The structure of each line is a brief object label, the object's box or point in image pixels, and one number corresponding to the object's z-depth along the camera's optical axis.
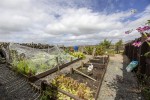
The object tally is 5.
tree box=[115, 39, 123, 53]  12.51
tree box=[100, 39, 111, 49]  12.28
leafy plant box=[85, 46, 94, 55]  10.24
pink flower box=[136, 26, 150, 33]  1.70
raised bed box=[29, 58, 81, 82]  3.65
